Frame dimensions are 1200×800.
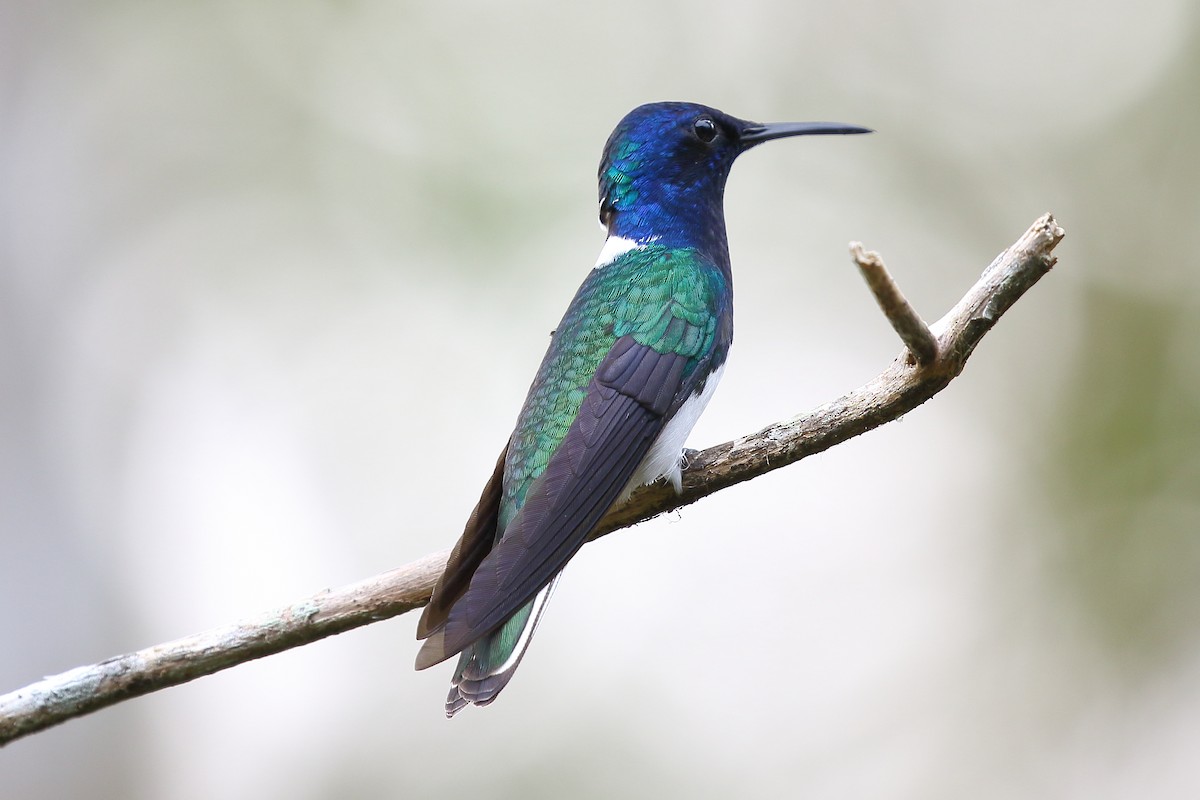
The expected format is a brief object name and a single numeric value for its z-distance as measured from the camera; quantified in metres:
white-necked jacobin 6.05
